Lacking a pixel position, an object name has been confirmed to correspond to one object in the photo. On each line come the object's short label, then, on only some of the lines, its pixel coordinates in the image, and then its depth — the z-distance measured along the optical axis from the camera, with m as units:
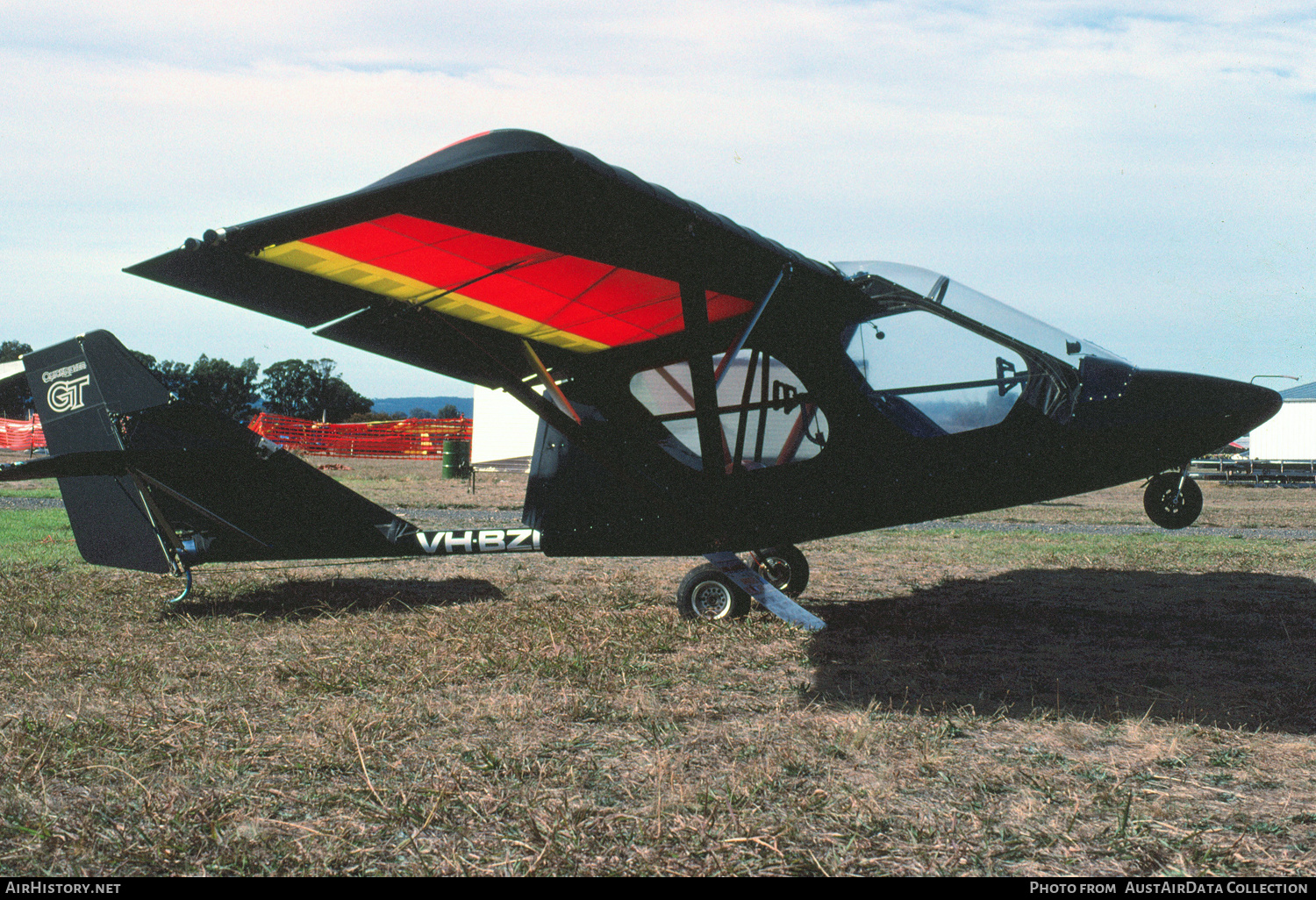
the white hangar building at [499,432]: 32.75
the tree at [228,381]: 70.12
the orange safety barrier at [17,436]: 40.19
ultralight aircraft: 4.88
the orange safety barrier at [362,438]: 43.97
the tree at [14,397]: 48.39
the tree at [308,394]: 91.81
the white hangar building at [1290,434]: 34.56
